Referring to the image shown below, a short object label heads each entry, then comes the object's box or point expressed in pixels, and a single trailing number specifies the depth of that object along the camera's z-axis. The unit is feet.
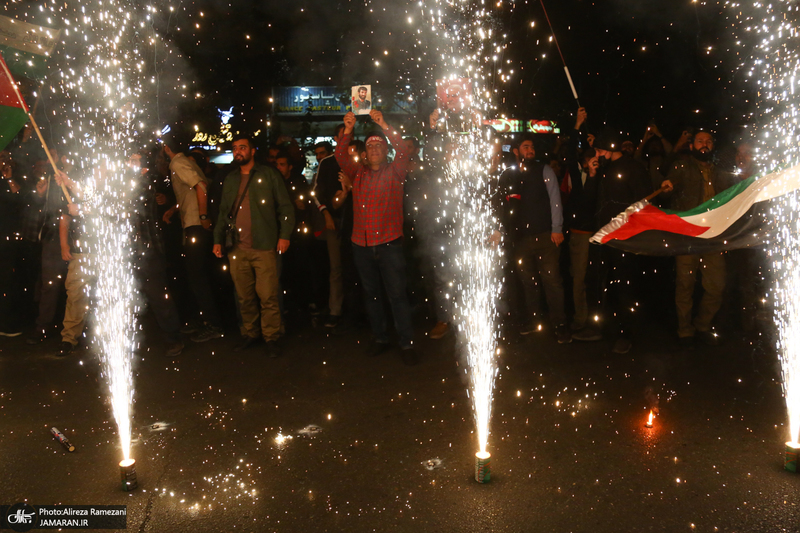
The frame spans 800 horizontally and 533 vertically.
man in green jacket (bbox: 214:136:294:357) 19.74
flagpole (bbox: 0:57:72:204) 16.58
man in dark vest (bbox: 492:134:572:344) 20.33
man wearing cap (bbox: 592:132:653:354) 19.33
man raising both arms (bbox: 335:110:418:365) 18.45
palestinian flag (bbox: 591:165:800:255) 16.97
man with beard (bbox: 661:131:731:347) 18.93
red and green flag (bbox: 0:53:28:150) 16.85
